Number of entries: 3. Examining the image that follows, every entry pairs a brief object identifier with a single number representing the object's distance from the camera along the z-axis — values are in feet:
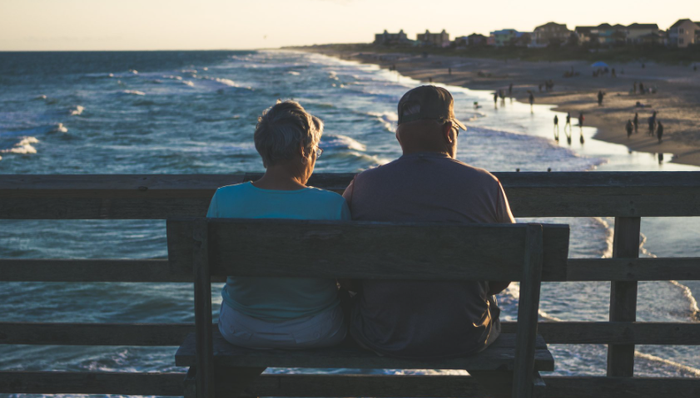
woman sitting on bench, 7.98
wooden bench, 7.04
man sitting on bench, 7.68
